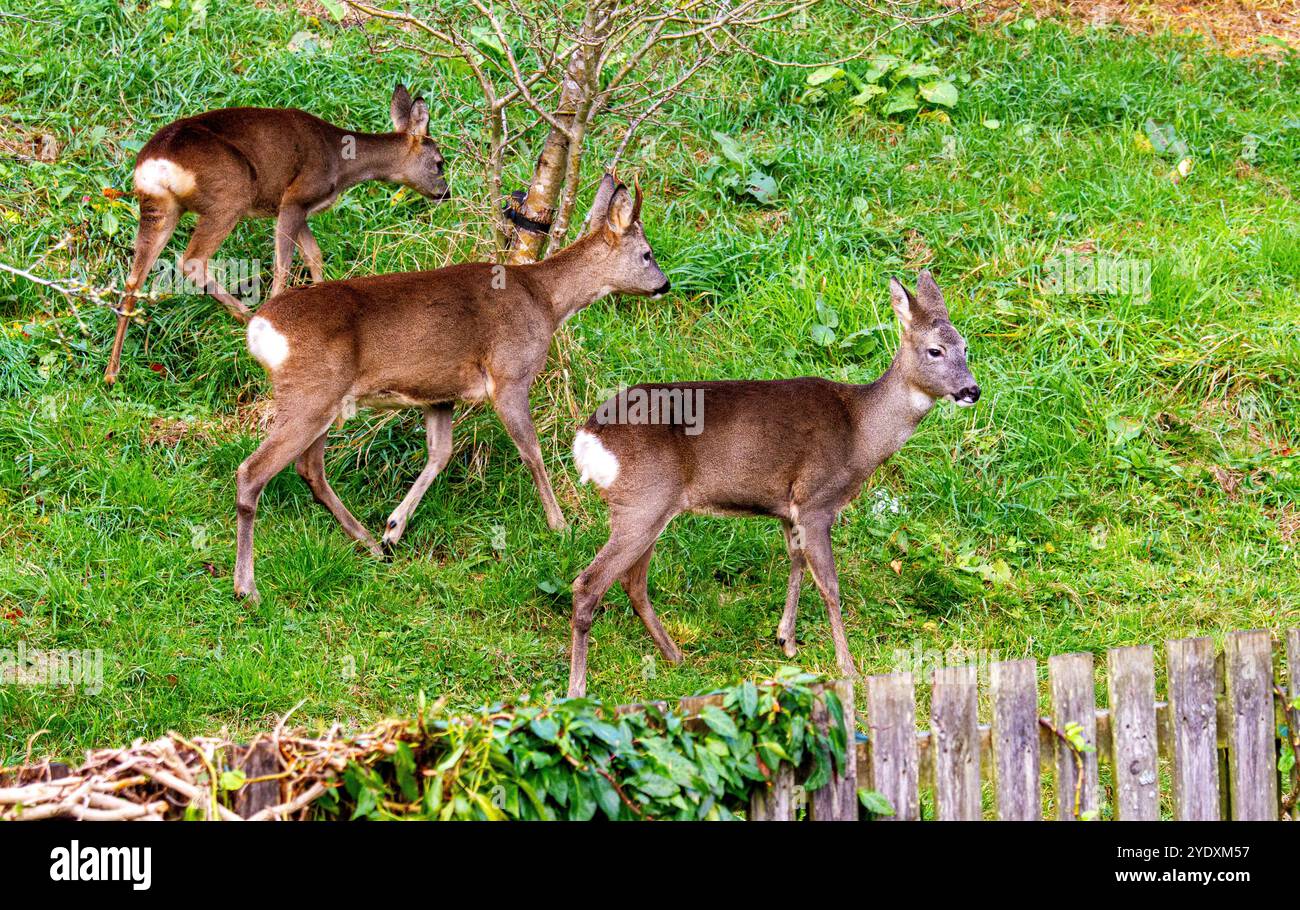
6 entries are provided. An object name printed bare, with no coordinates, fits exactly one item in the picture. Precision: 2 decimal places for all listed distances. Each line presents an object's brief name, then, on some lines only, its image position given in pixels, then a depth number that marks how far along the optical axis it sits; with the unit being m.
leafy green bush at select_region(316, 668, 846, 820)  3.66
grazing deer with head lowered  8.02
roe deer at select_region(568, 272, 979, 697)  6.47
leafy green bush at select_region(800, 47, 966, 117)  10.41
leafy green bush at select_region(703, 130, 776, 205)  9.63
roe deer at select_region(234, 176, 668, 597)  6.96
